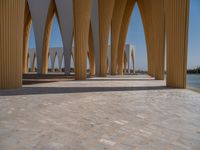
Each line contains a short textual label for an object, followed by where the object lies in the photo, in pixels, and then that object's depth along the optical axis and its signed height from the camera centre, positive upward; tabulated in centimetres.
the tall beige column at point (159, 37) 1548 +255
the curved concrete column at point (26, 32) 2736 +504
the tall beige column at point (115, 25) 2545 +567
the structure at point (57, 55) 4551 +322
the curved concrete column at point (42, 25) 2283 +509
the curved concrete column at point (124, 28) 2904 +607
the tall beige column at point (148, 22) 2311 +586
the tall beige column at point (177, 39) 865 +134
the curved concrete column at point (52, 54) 4734 +351
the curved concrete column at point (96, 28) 2183 +445
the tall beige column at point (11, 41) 771 +109
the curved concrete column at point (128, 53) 4528 +366
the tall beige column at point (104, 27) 2110 +448
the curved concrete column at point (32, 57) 4626 +277
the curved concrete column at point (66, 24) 2288 +520
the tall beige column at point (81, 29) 1429 +287
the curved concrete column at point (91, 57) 2920 +183
